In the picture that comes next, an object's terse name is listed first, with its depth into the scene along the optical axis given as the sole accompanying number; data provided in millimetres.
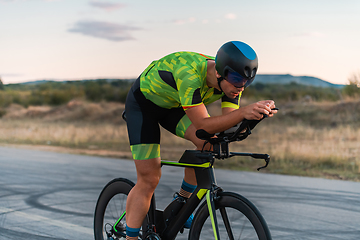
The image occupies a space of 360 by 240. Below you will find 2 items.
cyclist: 2748
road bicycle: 2787
